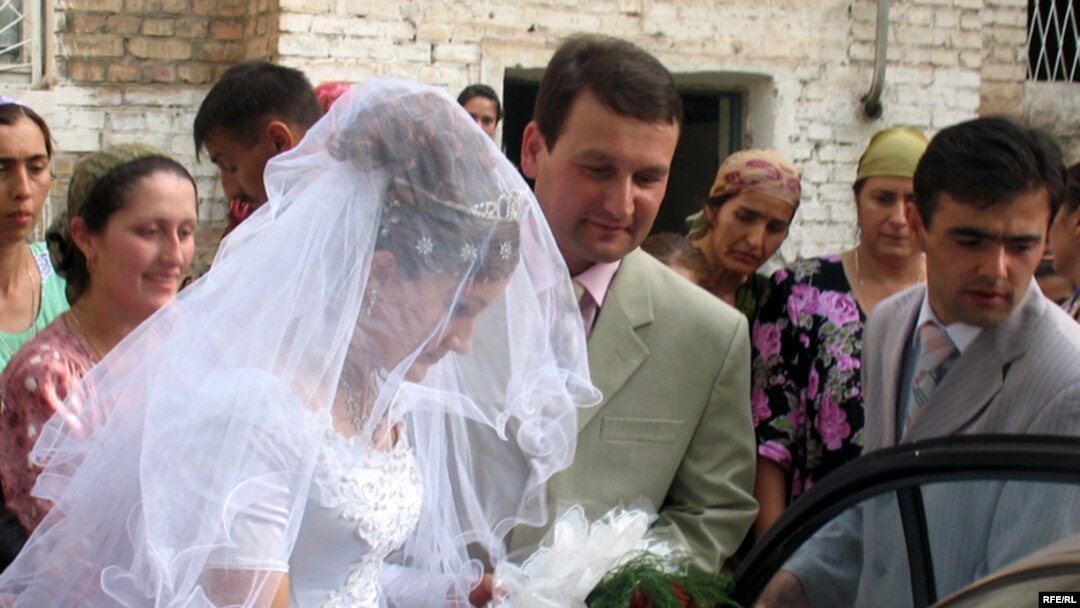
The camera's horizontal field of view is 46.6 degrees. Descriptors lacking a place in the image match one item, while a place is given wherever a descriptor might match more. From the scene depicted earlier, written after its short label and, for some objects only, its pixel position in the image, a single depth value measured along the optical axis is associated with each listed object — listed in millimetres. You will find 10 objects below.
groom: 2771
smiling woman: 3086
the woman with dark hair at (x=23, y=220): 3662
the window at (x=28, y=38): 6223
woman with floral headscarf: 3994
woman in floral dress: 3539
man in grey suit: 1979
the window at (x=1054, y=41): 8406
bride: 1933
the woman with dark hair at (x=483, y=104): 5891
